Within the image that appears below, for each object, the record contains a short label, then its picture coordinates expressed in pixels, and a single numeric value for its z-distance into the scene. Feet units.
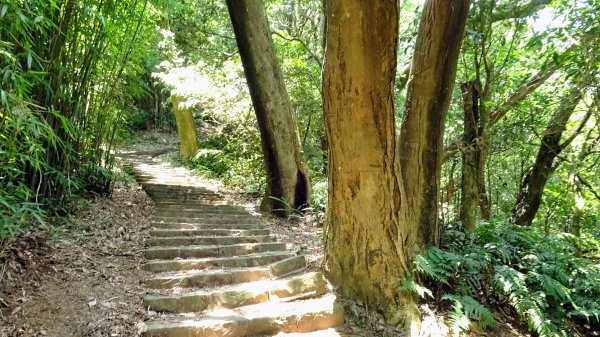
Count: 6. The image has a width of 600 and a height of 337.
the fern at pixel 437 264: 9.81
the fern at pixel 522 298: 9.27
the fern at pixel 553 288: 10.01
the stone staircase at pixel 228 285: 8.36
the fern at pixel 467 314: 9.23
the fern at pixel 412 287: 9.25
